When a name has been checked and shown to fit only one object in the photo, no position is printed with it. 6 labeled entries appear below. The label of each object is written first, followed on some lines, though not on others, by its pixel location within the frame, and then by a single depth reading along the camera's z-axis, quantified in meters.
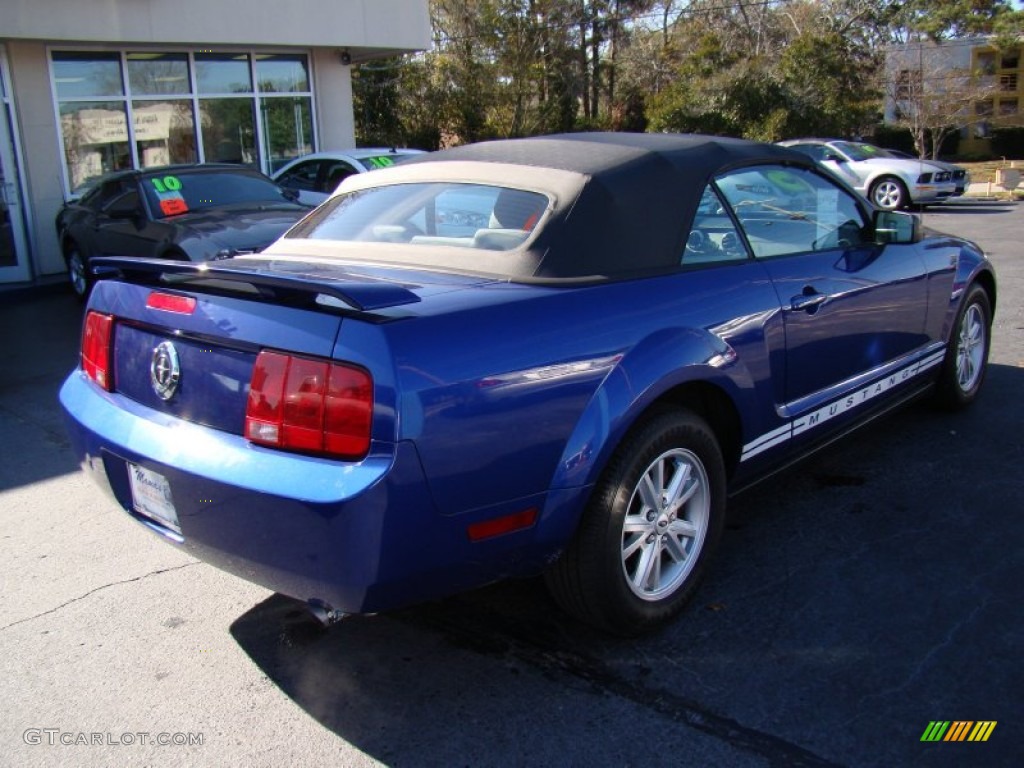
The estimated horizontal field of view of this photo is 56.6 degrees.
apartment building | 28.53
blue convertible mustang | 2.54
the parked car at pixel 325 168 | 11.52
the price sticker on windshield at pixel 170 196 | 8.91
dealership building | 12.22
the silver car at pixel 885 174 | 18.62
